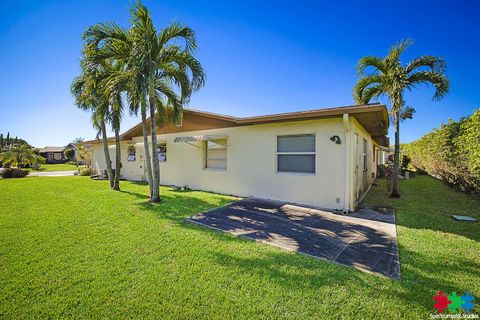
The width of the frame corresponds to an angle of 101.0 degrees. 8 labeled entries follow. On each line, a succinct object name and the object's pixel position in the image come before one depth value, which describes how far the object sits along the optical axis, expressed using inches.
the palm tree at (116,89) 335.9
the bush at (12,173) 818.8
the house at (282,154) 311.7
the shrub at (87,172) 881.9
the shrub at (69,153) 2203.5
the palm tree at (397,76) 370.6
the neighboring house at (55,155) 2292.1
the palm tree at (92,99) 406.0
